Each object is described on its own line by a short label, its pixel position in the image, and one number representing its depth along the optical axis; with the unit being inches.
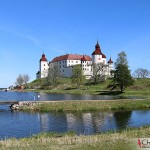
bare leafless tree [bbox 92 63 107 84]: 6396.7
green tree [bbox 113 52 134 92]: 4119.1
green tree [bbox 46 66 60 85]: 7229.3
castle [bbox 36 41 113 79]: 6994.6
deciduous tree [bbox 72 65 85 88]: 5866.1
